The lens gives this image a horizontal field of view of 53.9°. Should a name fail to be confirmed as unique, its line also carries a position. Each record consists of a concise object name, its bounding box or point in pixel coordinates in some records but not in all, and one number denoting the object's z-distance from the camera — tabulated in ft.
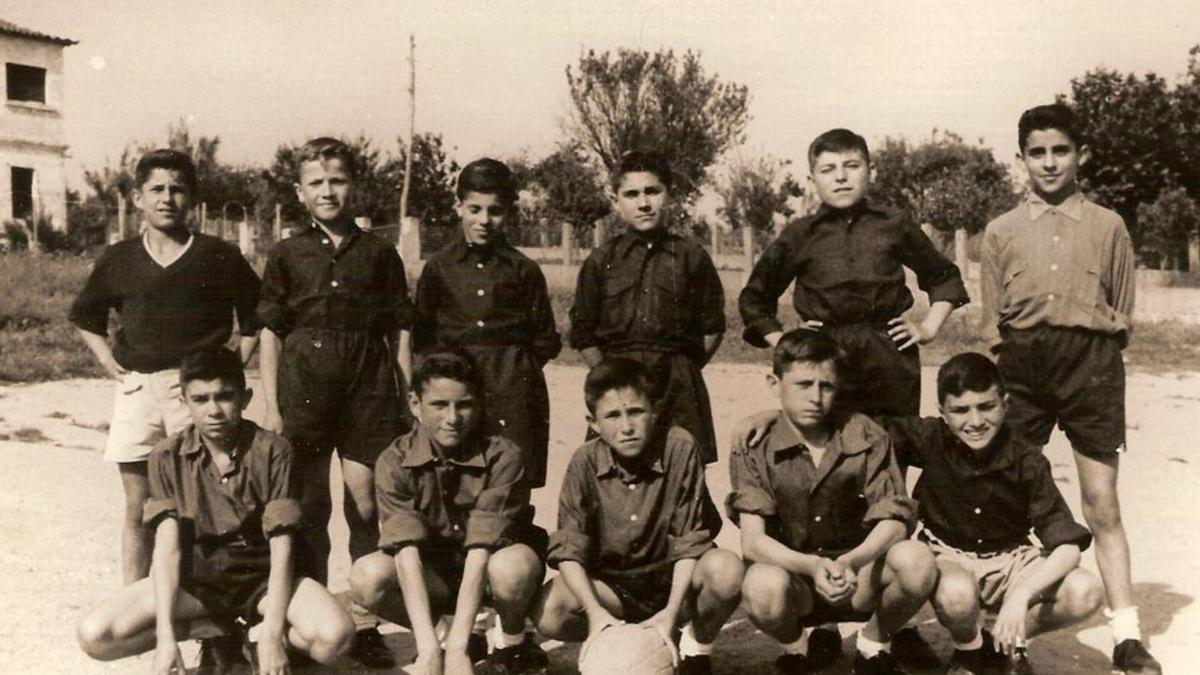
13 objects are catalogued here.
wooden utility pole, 88.90
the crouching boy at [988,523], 12.42
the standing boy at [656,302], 14.73
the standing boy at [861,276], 14.10
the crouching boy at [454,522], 12.60
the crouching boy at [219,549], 12.15
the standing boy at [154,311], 14.64
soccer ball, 11.35
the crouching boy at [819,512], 12.46
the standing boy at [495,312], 15.03
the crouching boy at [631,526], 12.59
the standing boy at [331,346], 14.55
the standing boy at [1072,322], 14.16
